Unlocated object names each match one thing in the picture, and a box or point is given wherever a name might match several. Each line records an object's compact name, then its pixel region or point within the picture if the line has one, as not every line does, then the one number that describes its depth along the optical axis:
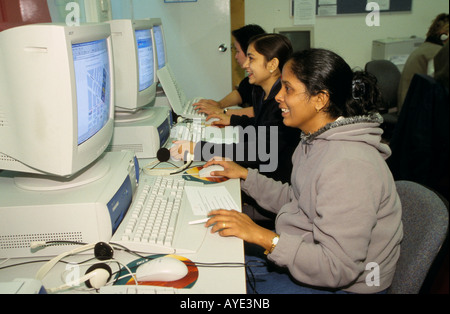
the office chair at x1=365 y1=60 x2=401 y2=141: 3.09
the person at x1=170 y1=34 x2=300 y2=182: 1.55
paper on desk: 1.15
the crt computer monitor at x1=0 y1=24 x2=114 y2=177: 0.83
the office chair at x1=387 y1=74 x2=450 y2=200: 1.85
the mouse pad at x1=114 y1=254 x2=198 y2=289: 0.83
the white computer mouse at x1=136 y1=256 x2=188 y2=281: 0.83
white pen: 1.06
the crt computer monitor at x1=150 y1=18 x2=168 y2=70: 1.99
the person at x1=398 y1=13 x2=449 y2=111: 2.22
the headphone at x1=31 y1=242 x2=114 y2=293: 0.82
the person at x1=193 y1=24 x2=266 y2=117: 2.30
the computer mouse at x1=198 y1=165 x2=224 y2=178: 1.39
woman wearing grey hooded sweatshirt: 0.89
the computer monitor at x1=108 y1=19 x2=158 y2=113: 1.53
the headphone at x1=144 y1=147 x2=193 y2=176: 1.40
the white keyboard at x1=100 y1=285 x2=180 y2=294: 0.76
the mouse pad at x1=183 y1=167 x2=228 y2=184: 1.36
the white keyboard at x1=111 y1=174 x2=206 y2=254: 0.94
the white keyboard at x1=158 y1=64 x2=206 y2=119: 2.00
